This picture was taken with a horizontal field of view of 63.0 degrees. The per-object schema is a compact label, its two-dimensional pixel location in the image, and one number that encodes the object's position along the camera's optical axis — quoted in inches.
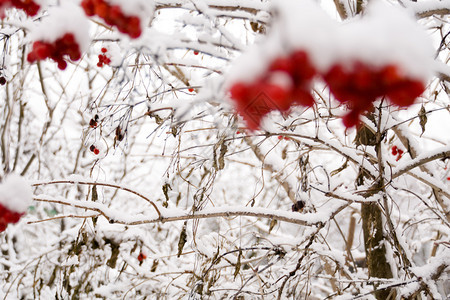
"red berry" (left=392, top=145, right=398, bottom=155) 108.1
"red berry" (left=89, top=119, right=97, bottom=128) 73.1
